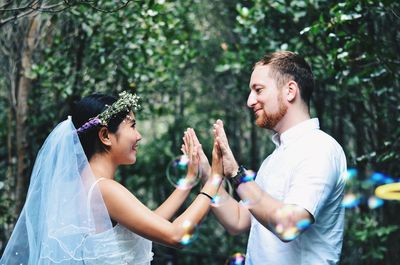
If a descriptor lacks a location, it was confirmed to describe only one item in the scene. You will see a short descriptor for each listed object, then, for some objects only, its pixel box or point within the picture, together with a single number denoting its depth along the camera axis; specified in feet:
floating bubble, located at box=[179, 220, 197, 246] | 9.04
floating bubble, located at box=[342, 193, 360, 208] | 11.27
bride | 9.16
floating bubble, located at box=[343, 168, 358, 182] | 16.70
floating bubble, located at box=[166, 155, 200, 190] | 10.25
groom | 7.77
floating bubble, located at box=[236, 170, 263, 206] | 7.89
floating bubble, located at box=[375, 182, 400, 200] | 12.70
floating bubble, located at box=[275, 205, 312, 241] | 7.51
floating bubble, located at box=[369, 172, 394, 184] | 18.80
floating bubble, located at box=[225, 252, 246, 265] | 12.07
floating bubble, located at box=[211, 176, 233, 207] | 9.93
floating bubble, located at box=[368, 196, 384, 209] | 18.61
